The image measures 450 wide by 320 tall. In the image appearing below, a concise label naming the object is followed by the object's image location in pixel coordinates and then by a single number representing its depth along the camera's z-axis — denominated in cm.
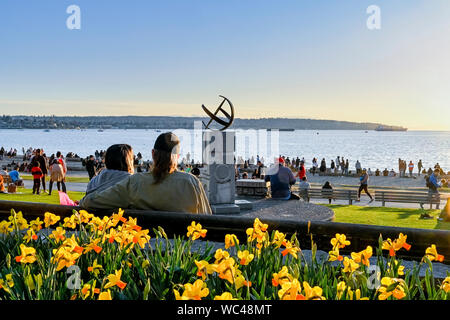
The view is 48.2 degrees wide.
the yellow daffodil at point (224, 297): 212
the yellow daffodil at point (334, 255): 314
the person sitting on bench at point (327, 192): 2142
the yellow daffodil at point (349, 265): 288
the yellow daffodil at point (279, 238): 343
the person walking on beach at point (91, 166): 2568
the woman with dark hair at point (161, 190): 519
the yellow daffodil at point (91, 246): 335
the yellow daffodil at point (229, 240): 310
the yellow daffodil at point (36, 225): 398
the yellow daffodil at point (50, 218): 384
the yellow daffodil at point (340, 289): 264
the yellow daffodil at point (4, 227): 406
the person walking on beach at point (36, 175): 1851
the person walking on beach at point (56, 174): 1883
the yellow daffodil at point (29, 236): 367
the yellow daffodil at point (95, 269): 317
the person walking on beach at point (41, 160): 1916
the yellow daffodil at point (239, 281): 260
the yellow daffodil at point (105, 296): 243
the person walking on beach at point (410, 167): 4643
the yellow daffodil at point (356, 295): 269
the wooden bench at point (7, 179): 2338
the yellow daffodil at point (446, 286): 270
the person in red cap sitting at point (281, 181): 1623
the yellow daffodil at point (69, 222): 392
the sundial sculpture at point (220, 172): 1338
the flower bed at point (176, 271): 260
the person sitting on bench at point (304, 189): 2138
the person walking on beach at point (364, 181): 2286
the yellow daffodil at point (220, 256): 250
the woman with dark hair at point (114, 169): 583
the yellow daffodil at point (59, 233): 352
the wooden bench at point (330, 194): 2123
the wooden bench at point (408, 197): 1923
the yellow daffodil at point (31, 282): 270
